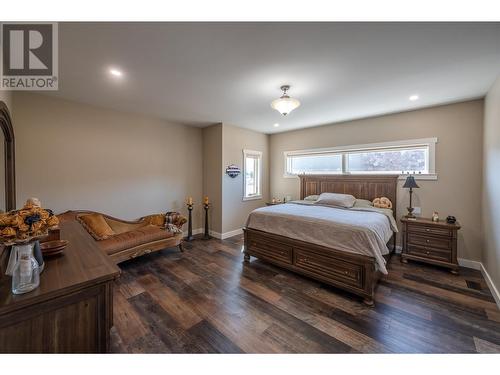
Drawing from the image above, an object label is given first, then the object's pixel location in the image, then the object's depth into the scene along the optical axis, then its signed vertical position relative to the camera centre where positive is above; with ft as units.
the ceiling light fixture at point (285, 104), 8.21 +3.28
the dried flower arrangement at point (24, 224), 3.30 -0.70
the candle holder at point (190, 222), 14.83 -2.84
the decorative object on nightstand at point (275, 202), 17.06 -1.52
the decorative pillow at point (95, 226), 10.03 -2.13
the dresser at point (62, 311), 3.17 -2.20
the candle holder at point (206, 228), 15.16 -3.32
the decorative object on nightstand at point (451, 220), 10.06 -1.76
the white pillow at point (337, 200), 12.28 -0.98
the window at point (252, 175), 17.05 +0.76
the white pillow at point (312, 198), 14.84 -1.02
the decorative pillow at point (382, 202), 12.29 -1.10
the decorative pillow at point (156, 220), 12.73 -2.28
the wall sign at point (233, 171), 15.21 +1.00
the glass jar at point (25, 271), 3.29 -1.47
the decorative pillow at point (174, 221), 12.47 -2.36
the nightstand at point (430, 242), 9.71 -2.89
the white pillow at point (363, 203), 12.52 -1.18
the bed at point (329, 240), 7.73 -2.50
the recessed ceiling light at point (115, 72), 7.52 +4.18
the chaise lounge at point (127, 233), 9.87 -2.71
